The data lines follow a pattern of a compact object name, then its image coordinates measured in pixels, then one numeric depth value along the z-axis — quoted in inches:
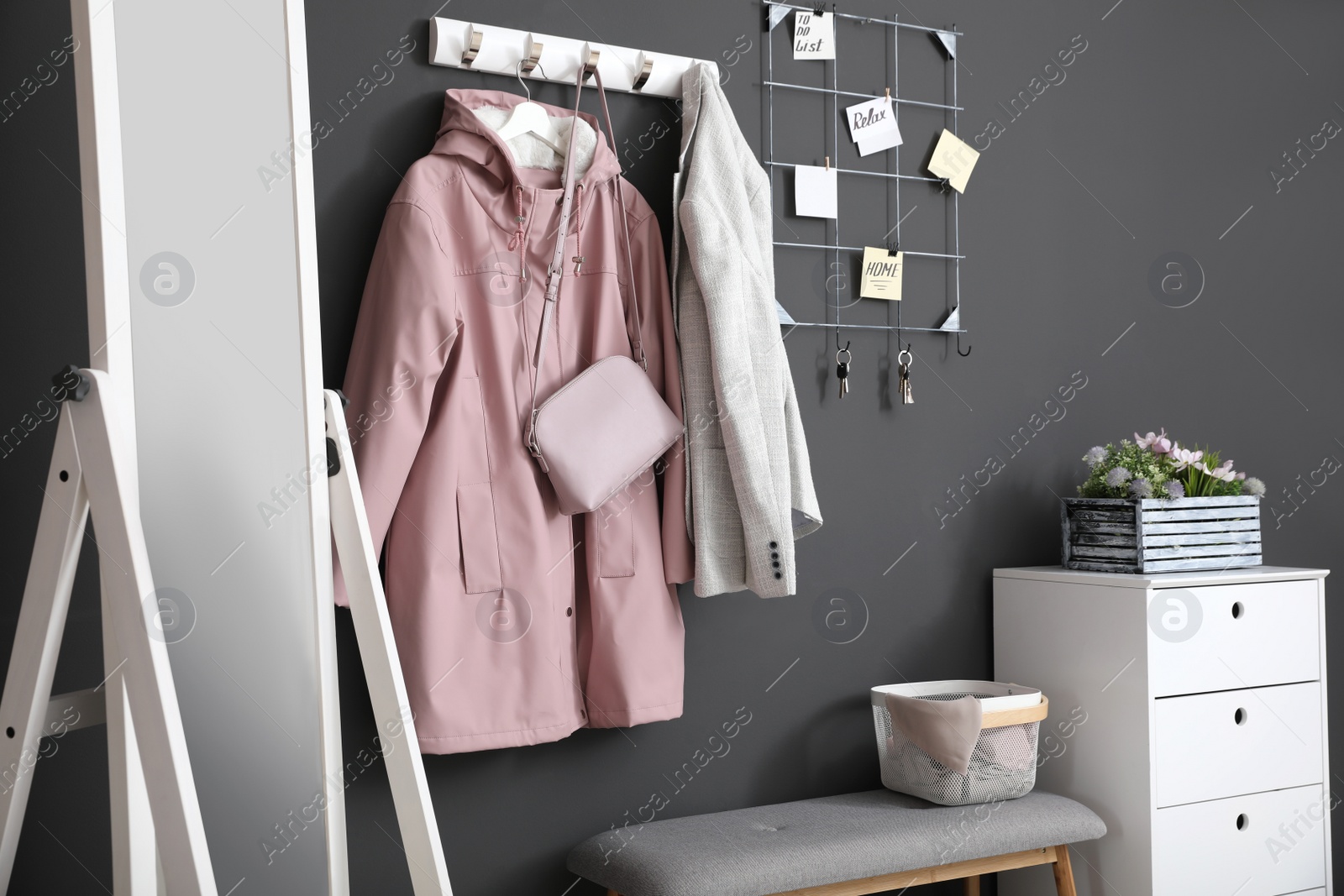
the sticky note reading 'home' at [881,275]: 87.5
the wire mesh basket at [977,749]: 75.2
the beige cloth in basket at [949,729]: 74.4
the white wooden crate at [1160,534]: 82.4
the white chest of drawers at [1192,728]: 77.5
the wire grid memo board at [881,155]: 85.2
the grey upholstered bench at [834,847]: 65.7
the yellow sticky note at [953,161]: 91.0
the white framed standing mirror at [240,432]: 48.2
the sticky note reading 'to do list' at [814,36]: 85.8
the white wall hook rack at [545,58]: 72.6
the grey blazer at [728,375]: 72.9
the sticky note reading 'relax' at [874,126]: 87.9
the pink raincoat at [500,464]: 66.1
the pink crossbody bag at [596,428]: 69.4
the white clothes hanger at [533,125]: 72.2
